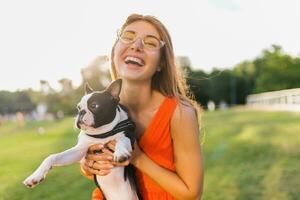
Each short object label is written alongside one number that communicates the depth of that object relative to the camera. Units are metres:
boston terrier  1.67
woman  1.82
